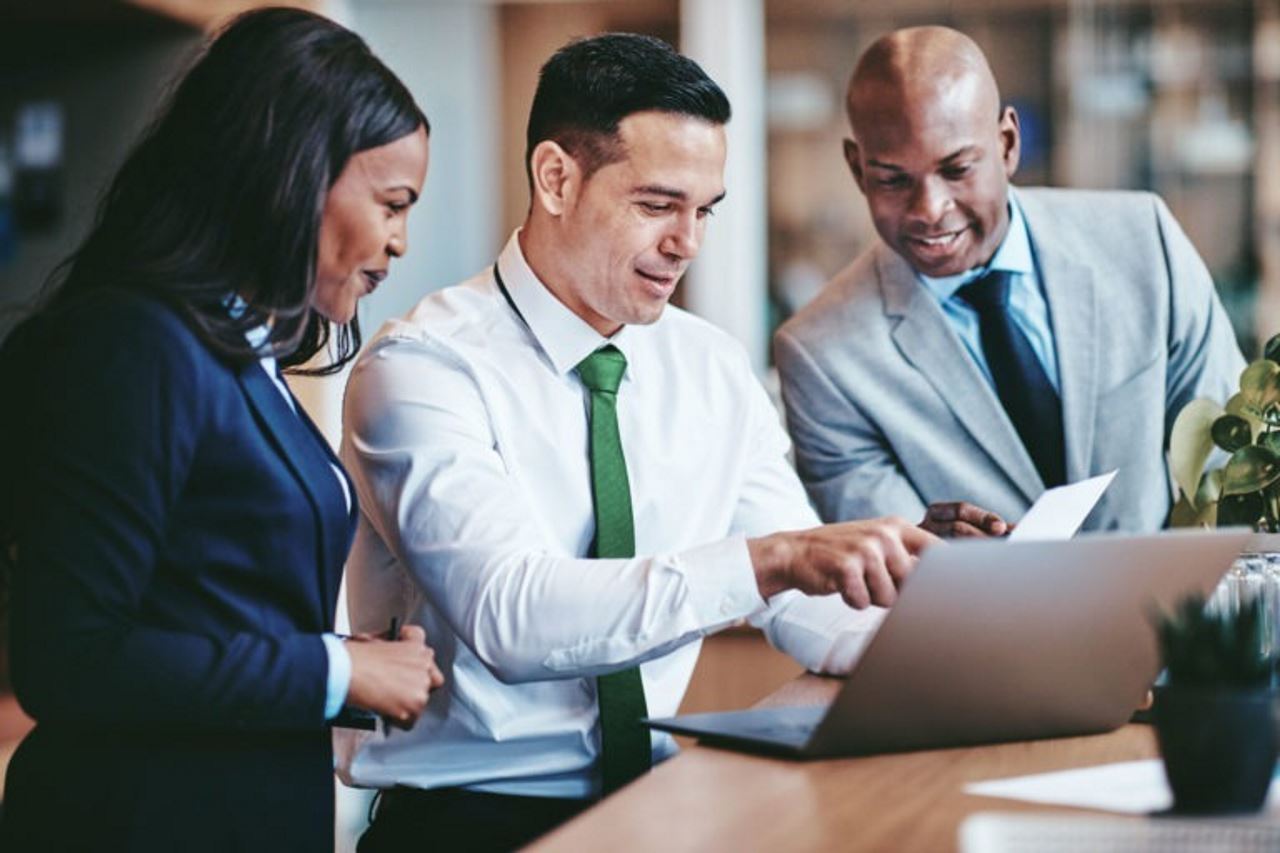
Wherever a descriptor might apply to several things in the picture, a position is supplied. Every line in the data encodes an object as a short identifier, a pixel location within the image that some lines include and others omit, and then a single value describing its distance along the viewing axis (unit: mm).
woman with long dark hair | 1851
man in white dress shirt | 2067
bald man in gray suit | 2572
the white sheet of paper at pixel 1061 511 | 1967
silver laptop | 1837
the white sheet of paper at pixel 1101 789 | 1786
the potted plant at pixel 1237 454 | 2175
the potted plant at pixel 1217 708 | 1713
